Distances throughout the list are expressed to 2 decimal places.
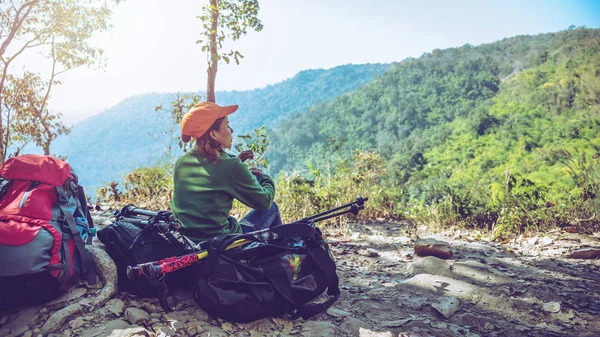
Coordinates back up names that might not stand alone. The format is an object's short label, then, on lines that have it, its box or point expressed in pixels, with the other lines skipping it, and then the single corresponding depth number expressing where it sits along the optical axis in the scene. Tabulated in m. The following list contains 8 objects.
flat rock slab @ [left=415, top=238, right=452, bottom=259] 3.74
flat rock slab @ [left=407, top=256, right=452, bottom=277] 3.33
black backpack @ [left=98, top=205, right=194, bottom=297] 2.36
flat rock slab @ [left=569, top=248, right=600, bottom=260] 3.60
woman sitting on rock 2.48
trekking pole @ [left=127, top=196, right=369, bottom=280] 2.04
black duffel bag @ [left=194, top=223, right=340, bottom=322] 2.19
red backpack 1.90
